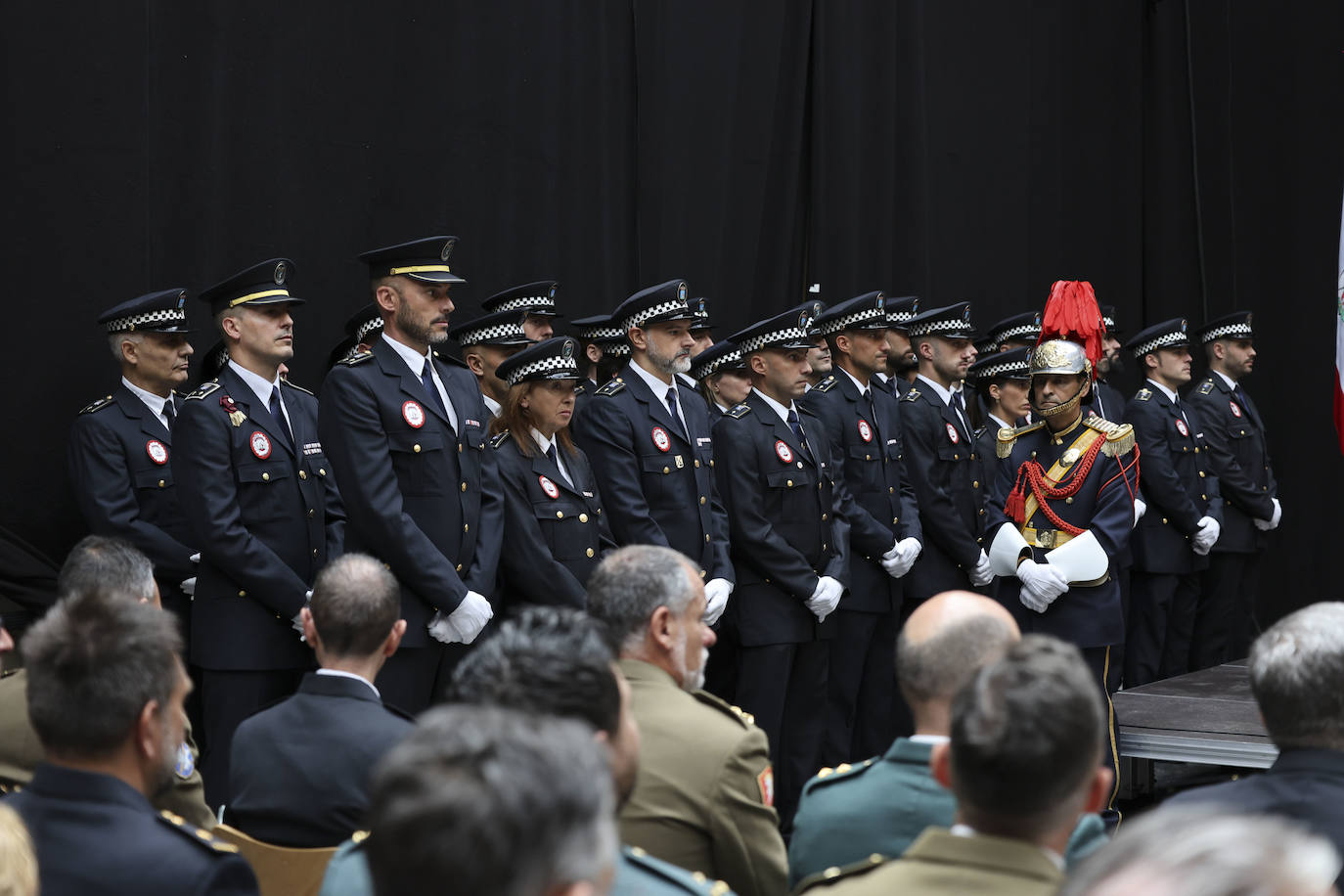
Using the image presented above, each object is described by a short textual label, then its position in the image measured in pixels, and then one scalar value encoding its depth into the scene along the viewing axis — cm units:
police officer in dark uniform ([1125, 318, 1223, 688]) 770
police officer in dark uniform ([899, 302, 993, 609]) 636
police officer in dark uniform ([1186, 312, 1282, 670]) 827
